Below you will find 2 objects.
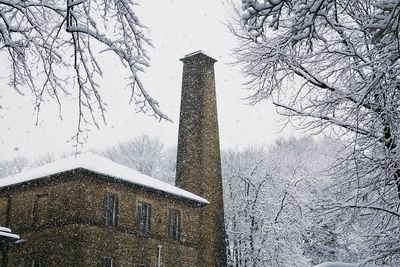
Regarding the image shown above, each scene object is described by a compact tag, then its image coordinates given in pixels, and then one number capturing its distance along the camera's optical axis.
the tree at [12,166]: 48.42
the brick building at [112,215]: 22.72
